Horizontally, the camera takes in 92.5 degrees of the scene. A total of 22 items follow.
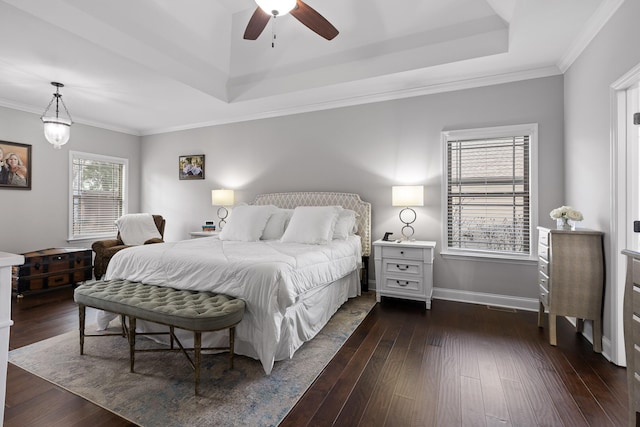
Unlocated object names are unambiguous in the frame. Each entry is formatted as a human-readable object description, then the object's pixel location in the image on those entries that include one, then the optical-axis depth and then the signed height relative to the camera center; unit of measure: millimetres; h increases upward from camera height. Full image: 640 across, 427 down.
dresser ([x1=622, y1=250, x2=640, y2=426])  1305 -499
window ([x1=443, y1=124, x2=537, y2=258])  3496 +297
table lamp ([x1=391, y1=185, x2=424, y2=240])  3674 +241
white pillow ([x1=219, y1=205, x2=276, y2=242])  3709 -115
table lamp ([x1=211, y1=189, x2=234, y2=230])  5051 +290
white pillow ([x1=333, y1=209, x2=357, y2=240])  3764 -126
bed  2193 -439
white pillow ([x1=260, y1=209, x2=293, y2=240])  3912 -152
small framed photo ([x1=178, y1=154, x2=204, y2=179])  5602 +892
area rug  1741 -1117
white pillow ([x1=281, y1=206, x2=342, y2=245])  3439 -128
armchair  4469 -566
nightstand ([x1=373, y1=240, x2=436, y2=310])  3479 -634
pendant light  3531 +986
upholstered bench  1902 -618
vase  2658 -75
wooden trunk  3881 -755
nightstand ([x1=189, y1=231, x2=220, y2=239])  4961 -303
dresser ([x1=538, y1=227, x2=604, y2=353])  2477 -505
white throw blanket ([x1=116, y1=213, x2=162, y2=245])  4883 -234
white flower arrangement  2582 +12
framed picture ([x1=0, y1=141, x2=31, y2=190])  4336 +703
